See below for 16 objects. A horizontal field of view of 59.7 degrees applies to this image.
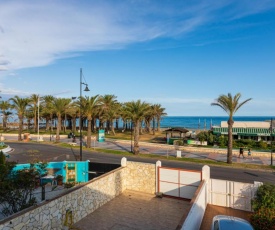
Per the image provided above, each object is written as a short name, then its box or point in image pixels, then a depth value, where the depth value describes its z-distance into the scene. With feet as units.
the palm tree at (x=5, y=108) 252.42
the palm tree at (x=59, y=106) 160.04
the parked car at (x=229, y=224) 32.40
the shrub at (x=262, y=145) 144.15
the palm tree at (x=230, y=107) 99.04
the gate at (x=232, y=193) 48.55
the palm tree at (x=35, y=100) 229.82
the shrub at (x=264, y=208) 36.14
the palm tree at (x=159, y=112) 264.52
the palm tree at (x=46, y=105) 225.23
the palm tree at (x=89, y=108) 137.08
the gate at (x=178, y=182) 55.83
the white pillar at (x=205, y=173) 53.26
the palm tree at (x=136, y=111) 119.96
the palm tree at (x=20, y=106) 171.83
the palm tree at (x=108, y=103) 227.61
